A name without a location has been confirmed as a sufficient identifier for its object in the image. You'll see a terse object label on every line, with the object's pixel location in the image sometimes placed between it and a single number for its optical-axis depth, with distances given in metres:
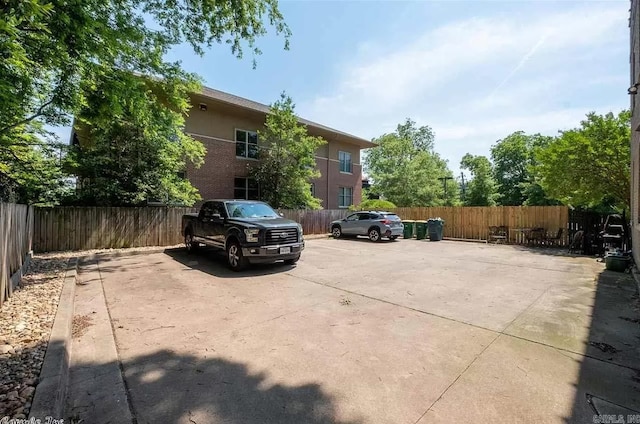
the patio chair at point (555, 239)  13.98
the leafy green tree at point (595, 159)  12.45
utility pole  40.06
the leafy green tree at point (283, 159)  17.97
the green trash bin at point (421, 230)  17.59
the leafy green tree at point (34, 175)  10.80
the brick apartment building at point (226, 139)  16.91
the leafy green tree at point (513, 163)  38.72
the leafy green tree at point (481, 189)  35.84
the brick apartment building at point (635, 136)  7.79
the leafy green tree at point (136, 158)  11.16
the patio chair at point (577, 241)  12.45
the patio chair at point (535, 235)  14.59
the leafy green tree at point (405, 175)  33.41
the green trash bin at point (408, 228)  18.16
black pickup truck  7.95
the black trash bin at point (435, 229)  17.03
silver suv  15.66
